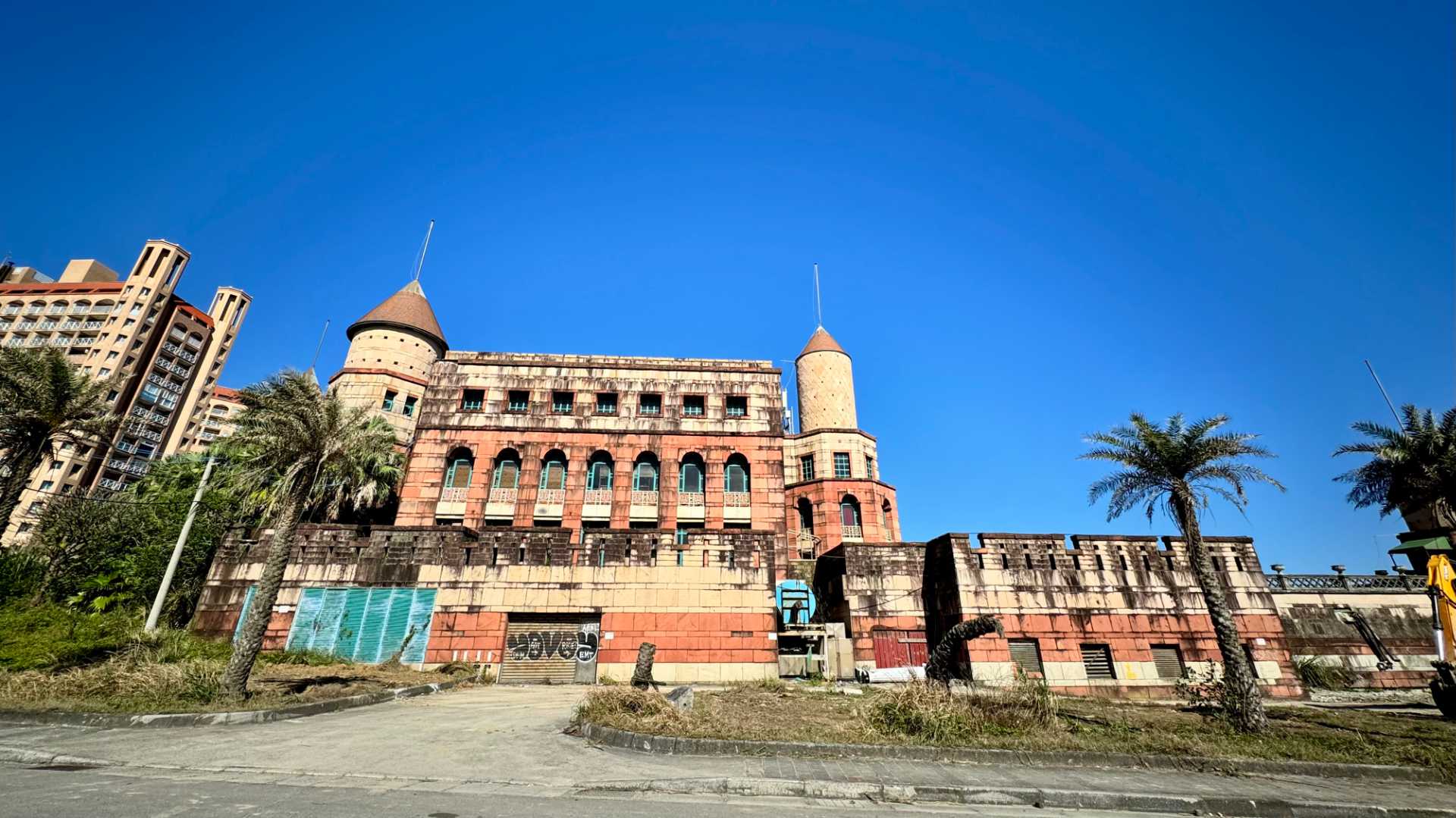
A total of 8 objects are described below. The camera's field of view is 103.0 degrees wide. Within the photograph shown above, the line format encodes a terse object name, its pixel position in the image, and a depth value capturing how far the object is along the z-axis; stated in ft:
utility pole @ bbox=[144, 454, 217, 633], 69.41
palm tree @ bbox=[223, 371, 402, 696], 52.60
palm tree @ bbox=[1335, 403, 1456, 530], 82.23
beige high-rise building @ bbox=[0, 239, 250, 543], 219.00
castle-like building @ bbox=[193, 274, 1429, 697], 76.33
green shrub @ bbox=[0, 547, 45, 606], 77.61
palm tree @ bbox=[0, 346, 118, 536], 63.10
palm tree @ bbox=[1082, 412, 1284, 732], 55.11
